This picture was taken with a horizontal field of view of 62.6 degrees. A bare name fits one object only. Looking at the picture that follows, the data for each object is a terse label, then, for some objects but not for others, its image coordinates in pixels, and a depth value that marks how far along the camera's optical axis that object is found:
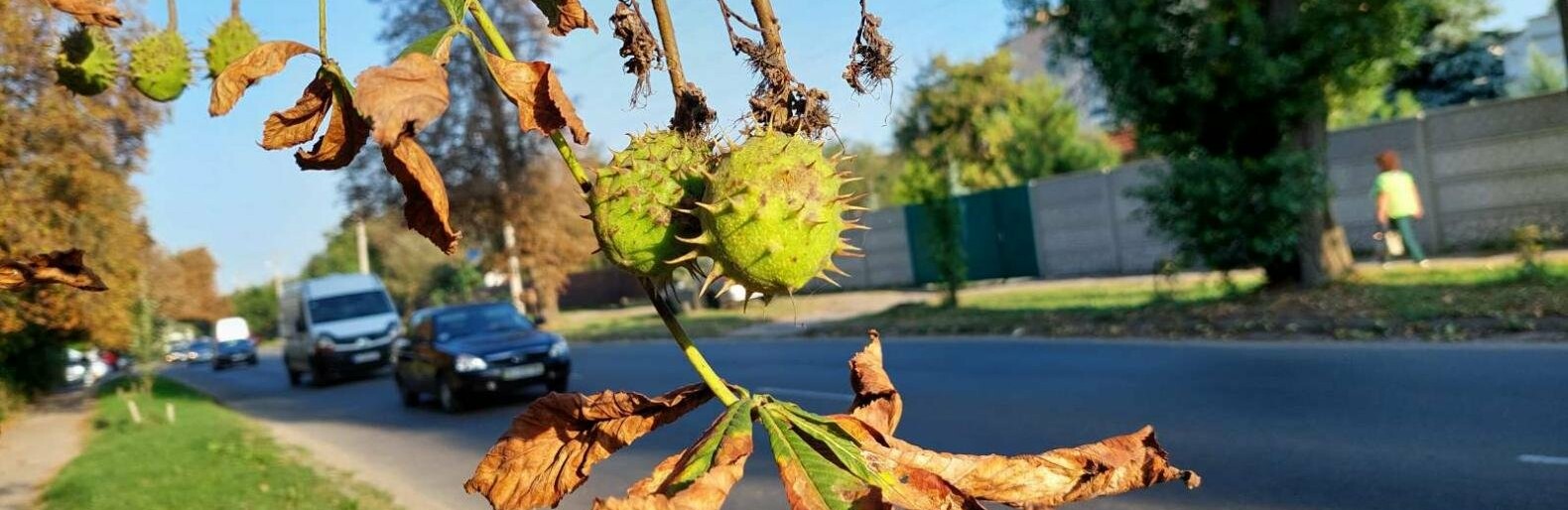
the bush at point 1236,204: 14.88
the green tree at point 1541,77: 33.28
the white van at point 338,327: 23.44
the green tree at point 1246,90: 14.45
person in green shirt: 16.53
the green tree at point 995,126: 31.47
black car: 15.23
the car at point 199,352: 57.72
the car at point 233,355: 45.69
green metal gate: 27.81
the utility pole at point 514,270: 36.49
